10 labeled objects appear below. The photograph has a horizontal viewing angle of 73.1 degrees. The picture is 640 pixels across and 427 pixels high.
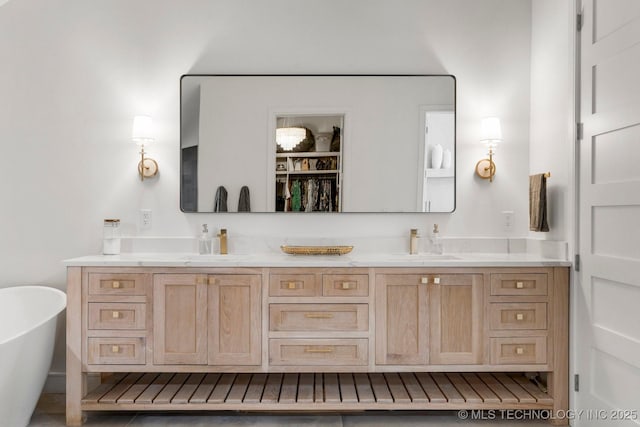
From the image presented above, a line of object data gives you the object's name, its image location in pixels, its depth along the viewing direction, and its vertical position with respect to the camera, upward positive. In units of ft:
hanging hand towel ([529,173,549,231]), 8.07 +0.22
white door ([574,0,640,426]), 6.12 +0.02
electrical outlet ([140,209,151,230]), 9.00 -0.15
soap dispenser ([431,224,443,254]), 8.86 -0.58
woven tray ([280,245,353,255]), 8.28 -0.70
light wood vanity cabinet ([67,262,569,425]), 7.38 -1.90
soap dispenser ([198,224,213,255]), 8.83 -0.64
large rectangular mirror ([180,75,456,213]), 8.89 +1.48
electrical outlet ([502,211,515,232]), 9.02 -0.10
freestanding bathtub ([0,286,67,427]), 6.54 -2.21
